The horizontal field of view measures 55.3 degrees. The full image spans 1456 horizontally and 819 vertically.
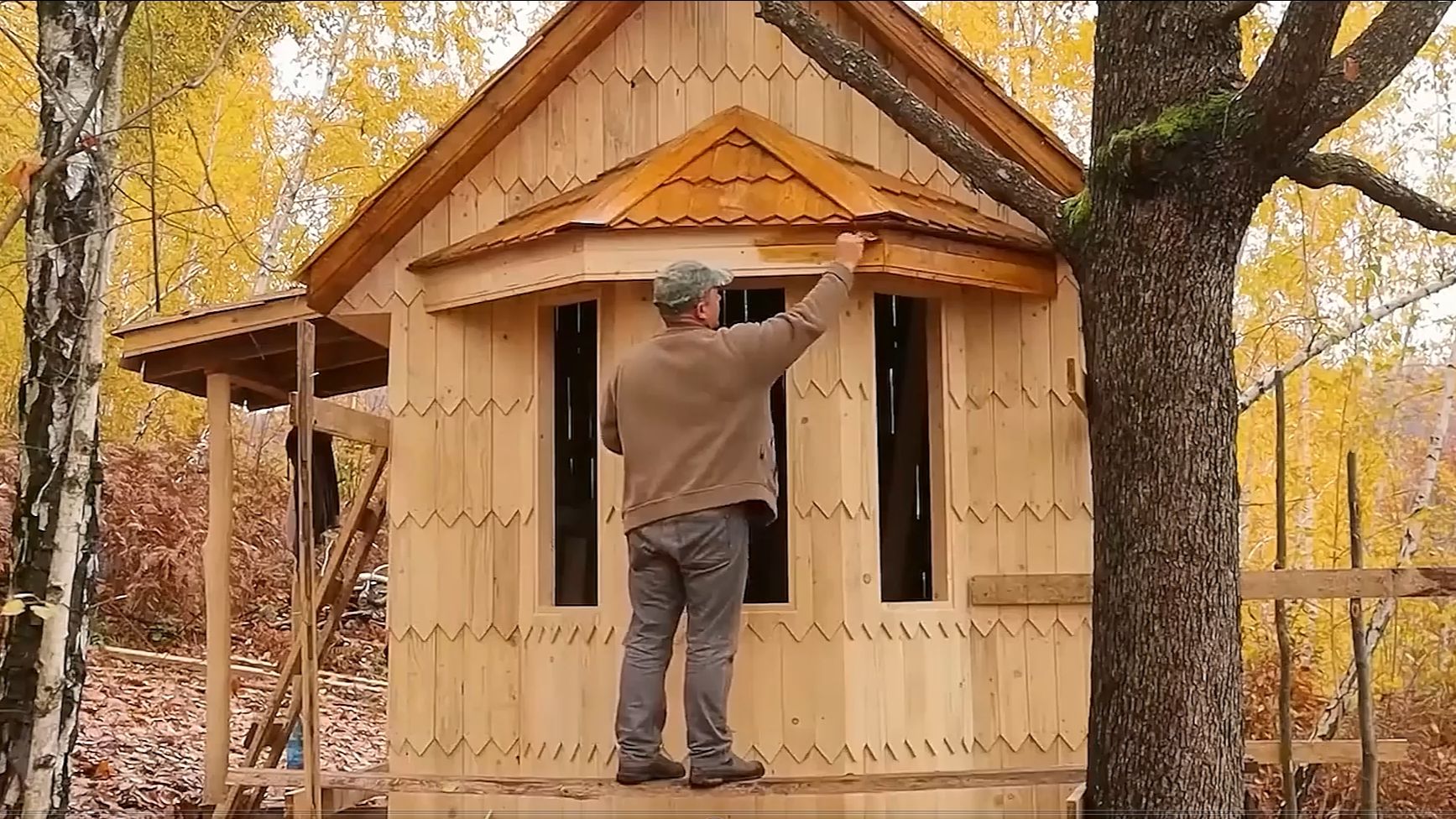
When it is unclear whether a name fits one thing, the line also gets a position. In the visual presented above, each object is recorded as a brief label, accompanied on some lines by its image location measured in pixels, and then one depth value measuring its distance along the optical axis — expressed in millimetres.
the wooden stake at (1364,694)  6570
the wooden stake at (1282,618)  6626
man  5070
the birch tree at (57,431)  6984
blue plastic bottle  8109
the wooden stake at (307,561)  5277
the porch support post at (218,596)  7125
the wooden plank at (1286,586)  6012
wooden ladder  7551
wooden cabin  5832
